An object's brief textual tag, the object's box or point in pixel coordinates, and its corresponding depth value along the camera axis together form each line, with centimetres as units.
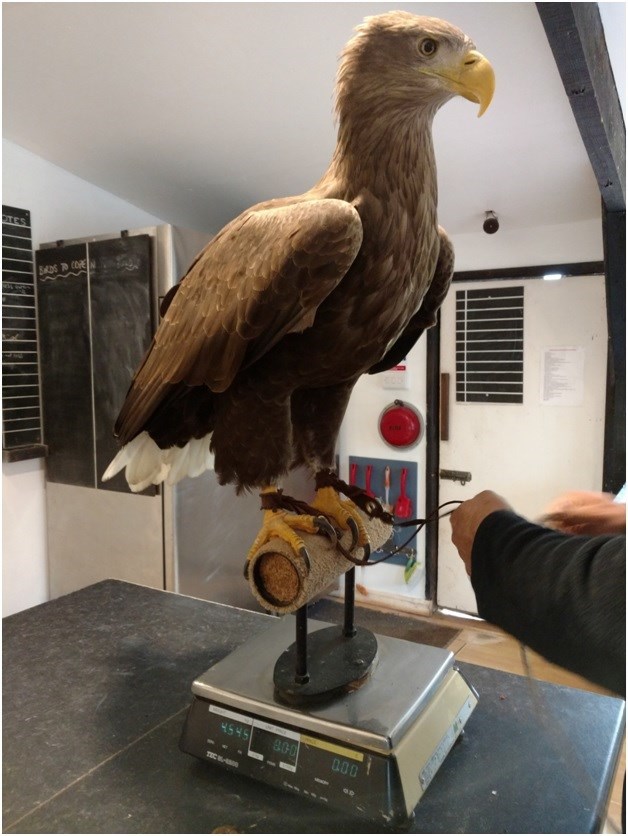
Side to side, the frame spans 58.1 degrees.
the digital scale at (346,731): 75
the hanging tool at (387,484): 274
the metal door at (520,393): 236
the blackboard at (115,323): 207
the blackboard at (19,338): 223
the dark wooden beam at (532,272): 229
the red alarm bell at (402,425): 268
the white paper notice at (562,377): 237
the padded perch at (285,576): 82
